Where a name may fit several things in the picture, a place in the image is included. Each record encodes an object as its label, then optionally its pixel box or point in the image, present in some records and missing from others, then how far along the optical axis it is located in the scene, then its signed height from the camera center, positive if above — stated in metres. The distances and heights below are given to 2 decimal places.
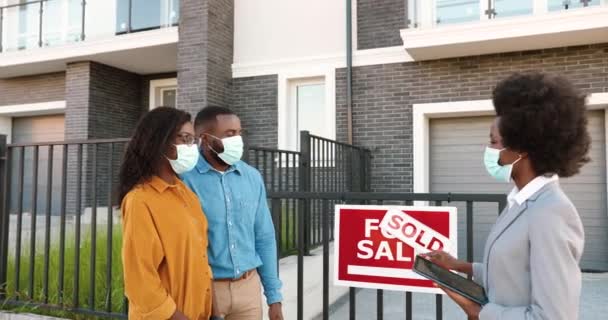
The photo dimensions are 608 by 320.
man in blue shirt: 2.35 -0.23
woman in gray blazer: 1.38 -0.10
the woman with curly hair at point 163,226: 1.92 -0.21
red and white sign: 2.76 -0.39
